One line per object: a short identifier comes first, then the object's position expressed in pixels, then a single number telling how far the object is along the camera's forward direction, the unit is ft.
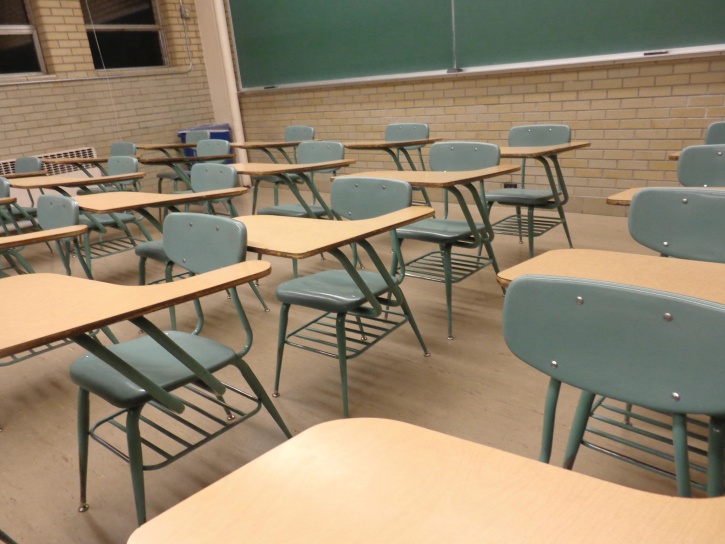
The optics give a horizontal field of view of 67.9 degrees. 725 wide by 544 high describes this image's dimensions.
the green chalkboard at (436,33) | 12.83
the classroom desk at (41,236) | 7.18
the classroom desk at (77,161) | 16.02
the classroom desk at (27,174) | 15.40
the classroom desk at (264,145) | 15.21
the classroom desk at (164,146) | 16.11
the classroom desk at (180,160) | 13.43
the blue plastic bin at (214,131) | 22.36
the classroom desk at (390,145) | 12.99
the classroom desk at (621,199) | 6.49
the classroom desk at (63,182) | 11.86
